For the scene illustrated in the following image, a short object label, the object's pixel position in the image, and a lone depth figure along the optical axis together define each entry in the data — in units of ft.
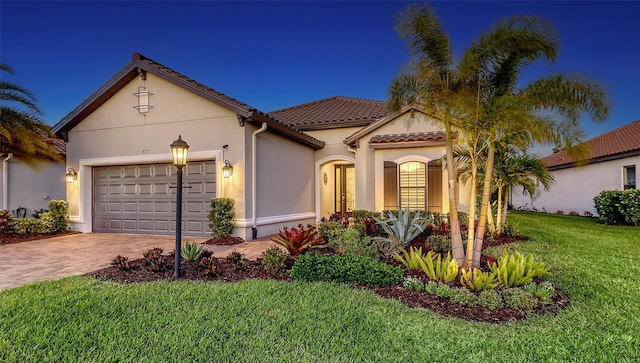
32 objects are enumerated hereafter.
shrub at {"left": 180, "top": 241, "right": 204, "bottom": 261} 20.03
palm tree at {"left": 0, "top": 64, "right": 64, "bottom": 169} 34.71
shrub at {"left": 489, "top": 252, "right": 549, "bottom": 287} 15.11
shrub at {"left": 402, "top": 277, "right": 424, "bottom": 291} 15.34
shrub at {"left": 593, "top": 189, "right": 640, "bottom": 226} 39.96
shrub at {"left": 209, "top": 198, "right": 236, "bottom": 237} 30.17
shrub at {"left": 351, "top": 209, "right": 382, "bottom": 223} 33.09
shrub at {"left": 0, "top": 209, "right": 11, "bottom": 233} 34.27
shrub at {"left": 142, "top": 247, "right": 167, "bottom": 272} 18.58
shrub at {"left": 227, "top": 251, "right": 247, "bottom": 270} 19.04
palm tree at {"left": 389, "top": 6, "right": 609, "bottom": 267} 15.00
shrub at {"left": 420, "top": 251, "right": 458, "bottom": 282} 15.81
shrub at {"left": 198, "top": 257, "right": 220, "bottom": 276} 17.83
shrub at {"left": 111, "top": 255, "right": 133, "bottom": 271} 18.88
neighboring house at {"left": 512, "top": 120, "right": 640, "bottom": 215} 47.44
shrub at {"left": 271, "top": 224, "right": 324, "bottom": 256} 20.54
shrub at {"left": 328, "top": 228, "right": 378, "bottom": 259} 20.08
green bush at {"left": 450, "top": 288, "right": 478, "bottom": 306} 13.60
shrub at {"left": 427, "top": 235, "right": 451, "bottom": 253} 23.21
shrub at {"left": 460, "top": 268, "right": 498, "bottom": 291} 14.58
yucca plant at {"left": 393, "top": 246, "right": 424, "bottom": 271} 17.93
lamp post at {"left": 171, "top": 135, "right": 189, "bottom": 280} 18.37
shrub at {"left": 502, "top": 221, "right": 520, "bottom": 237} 30.66
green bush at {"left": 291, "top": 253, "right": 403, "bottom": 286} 16.38
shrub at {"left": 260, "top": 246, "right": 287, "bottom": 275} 18.13
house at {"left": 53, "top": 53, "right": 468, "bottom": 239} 32.04
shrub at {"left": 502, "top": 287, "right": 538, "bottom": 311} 13.12
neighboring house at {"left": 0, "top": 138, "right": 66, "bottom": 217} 42.24
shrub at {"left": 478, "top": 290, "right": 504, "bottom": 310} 13.24
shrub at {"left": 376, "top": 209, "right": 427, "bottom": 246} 23.22
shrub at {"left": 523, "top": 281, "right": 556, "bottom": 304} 13.76
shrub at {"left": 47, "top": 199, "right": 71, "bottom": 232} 35.84
